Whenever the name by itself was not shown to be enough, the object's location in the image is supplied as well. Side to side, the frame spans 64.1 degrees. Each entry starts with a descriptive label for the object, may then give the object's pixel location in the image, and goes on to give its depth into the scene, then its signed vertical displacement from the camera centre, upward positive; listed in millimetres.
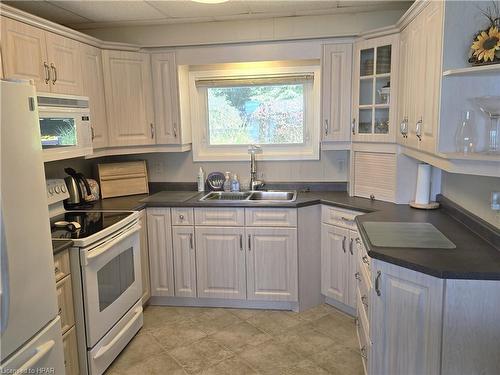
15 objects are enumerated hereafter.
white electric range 2264 -867
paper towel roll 2777 -374
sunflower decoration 1736 +364
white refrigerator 1464 -427
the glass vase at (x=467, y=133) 1894 -19
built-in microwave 2395 +65
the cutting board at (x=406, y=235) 2004 -565
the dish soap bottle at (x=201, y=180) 3723 -430
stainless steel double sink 3508 -553
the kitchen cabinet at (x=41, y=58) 2299 +496
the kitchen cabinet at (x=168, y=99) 3414 +300
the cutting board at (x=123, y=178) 3498 -387
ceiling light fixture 2400 +791
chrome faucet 3646 -335
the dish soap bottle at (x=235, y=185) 3646 -471
